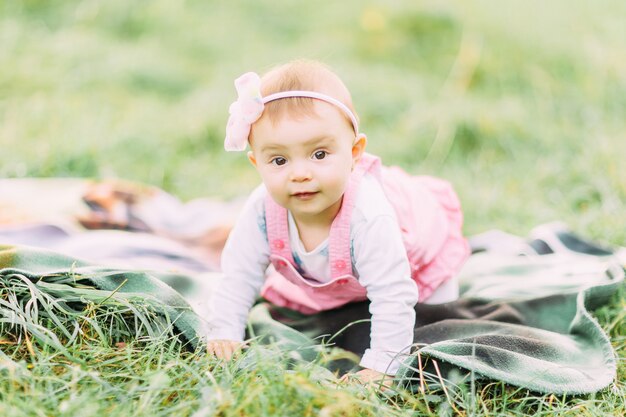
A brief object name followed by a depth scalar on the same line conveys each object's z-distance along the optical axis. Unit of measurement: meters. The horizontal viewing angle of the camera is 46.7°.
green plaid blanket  1.88
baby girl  1.85
